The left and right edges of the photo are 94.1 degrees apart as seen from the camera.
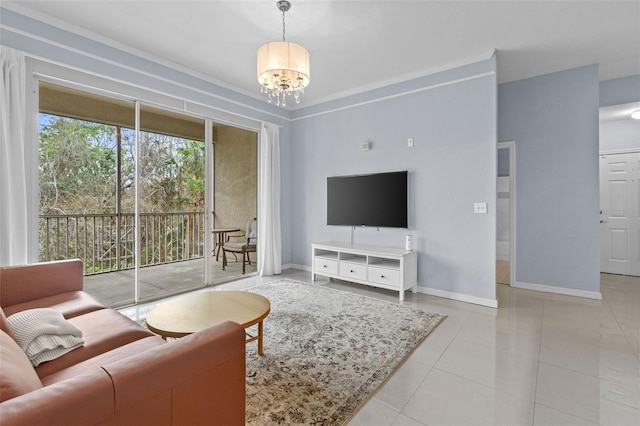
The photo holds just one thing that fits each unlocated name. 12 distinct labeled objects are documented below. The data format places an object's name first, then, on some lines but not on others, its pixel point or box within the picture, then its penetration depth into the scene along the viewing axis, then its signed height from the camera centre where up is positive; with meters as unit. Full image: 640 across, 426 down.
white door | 4.63 -0.11
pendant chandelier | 2.38 +1.17
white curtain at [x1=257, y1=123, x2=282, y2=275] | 4.73 +0.06
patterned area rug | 1.68 -1.09
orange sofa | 0.74 -0.53
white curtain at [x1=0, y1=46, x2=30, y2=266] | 2.44 +0.42
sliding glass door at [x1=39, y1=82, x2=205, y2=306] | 3.44 +0.25
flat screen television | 3.98 +0.13
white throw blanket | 1.36 -0.60
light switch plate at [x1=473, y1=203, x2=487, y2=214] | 3.38 +0.00
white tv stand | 3.62 -0.73
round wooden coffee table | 1.84 -0.71
